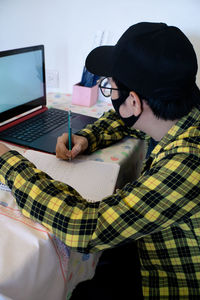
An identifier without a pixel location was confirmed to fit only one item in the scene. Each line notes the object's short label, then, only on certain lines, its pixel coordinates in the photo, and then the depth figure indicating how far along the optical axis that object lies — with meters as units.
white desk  0.46
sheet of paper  0.70
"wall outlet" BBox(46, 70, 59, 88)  1.47
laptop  0.94
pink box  1.28
